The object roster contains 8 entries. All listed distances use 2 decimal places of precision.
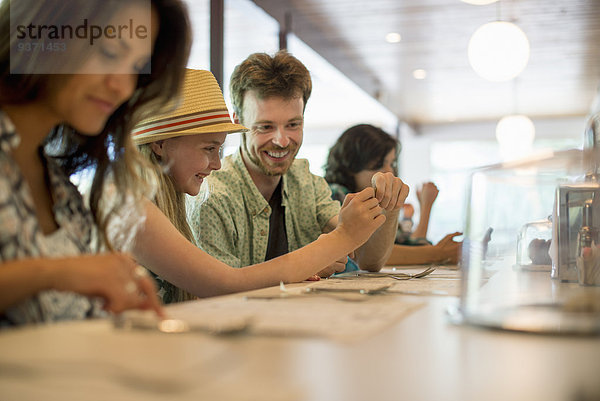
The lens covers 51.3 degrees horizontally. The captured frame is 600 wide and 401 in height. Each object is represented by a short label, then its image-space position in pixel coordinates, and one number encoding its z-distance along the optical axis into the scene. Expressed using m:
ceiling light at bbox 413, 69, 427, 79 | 6.71
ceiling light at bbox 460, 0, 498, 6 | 3.11
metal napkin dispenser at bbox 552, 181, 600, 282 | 1.24
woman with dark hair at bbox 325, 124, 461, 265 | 2.83
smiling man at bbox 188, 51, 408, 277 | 1.76
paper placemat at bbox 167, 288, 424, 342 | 0.68
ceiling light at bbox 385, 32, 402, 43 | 5.37
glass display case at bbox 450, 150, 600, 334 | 0.73
